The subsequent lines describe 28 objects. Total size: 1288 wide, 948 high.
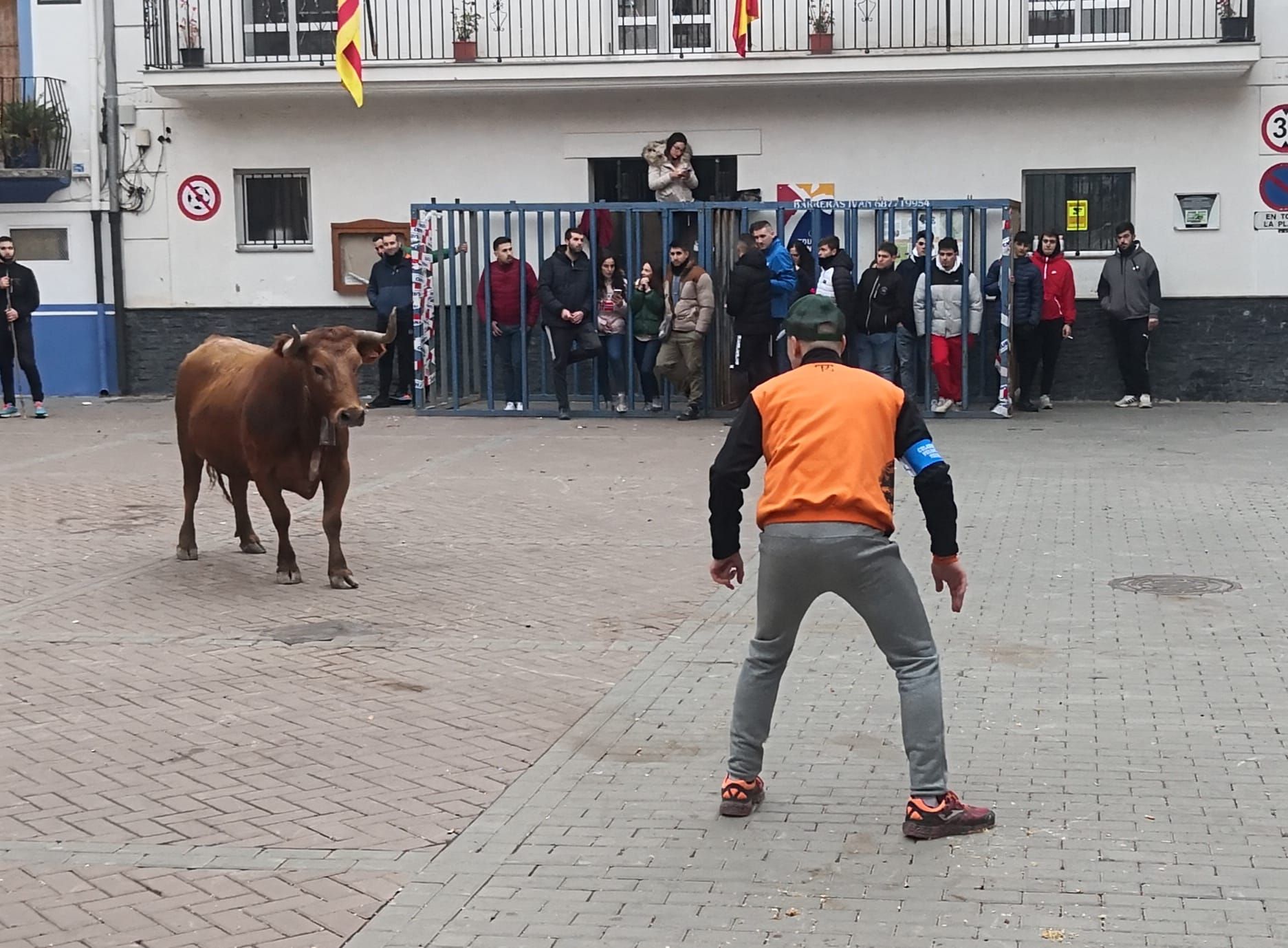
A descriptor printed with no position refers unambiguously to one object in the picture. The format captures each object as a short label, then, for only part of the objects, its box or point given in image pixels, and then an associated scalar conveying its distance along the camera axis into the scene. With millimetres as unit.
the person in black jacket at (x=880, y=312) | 18391
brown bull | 9836
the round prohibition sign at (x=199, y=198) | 22250
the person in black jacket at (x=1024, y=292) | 18922
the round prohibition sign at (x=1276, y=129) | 20062
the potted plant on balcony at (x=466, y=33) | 21172
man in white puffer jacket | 18516
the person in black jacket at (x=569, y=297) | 18750
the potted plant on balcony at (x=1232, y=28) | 19812
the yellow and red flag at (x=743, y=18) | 20172
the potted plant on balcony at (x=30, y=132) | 21891
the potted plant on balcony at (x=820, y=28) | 20516
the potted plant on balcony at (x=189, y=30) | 21891
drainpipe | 22188
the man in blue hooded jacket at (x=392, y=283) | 20375
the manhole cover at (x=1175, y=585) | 9539
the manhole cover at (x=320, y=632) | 8820
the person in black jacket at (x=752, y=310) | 17688
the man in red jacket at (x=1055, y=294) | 19391
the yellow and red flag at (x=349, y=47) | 19469
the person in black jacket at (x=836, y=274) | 18375
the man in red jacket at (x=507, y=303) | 19391
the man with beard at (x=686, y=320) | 18359
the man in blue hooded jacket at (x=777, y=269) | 17844
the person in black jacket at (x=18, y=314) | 19625
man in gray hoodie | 19594
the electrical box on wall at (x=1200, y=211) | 20375
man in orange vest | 5492
